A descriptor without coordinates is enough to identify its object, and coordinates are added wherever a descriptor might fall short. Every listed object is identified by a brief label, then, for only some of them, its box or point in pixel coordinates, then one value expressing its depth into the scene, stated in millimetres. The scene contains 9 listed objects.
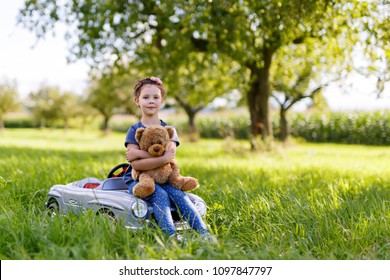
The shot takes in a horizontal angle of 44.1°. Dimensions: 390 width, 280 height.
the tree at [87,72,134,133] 28828
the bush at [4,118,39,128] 54781
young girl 4250
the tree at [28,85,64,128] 35656
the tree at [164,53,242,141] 13703
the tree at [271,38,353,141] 14812
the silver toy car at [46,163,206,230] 4328
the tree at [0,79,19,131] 33281
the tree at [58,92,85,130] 35281
